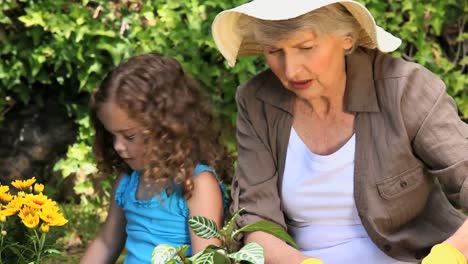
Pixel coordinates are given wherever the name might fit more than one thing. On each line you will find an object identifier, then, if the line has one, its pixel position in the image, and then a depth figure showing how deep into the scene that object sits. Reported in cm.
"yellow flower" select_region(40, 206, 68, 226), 215
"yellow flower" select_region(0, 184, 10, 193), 226
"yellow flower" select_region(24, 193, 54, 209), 218
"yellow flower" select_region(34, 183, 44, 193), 230
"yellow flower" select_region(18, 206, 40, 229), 215
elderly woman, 236
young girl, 269
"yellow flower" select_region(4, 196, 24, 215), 218
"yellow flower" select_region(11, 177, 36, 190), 232
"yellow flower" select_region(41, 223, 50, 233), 215
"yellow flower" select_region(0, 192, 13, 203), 226
